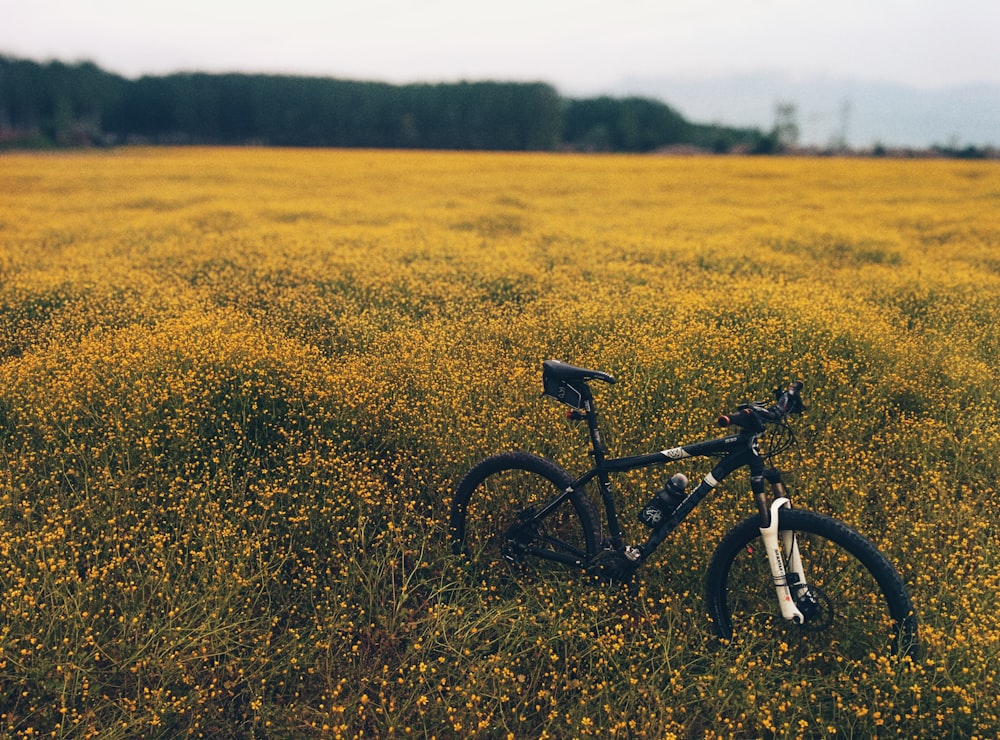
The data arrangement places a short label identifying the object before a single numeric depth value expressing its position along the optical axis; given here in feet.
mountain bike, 9.91
